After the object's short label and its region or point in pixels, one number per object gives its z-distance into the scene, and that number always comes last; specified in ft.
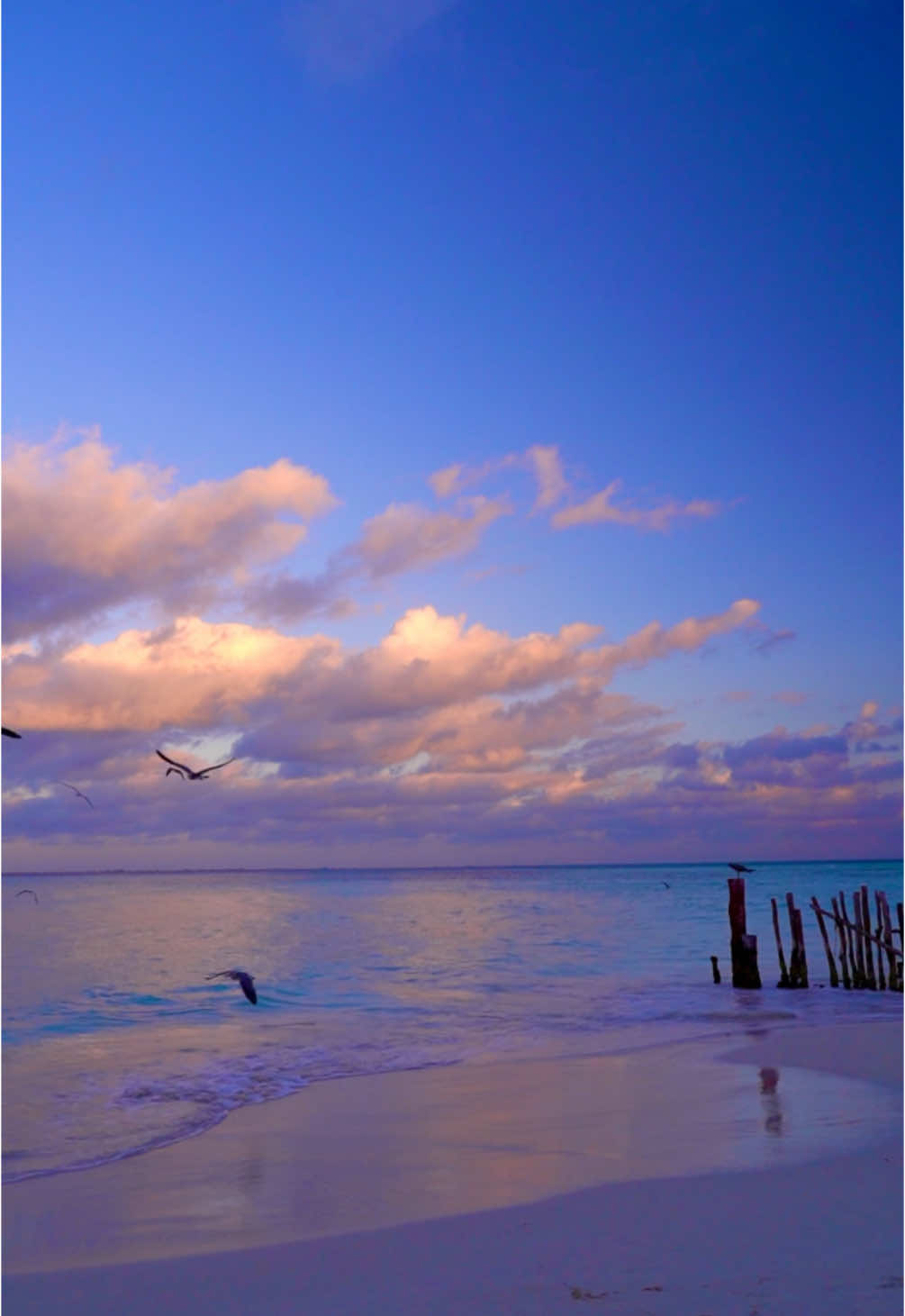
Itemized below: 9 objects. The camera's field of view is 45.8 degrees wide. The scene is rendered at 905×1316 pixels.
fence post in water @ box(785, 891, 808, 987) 86.63
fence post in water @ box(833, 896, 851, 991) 84.79
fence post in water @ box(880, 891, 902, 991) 82.57
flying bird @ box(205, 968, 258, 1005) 70.51
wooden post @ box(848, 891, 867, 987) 84.33
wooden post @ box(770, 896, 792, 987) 87.76
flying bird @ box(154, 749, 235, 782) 57.31
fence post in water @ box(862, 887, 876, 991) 84.07
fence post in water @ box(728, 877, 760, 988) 88.74
